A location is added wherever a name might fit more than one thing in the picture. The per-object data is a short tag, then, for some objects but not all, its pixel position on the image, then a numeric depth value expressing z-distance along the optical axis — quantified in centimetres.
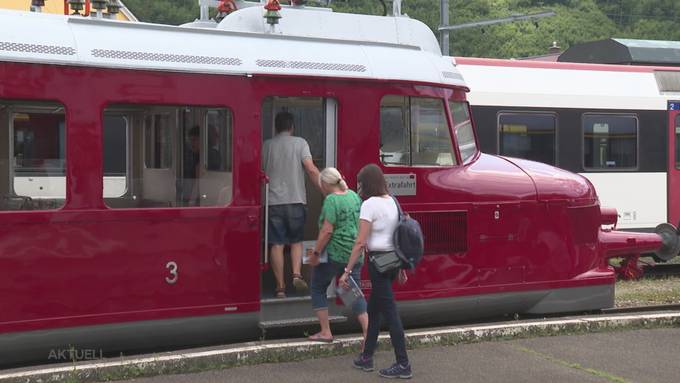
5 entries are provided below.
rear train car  1434
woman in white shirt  647
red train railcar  659
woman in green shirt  690
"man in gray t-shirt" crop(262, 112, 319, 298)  755
